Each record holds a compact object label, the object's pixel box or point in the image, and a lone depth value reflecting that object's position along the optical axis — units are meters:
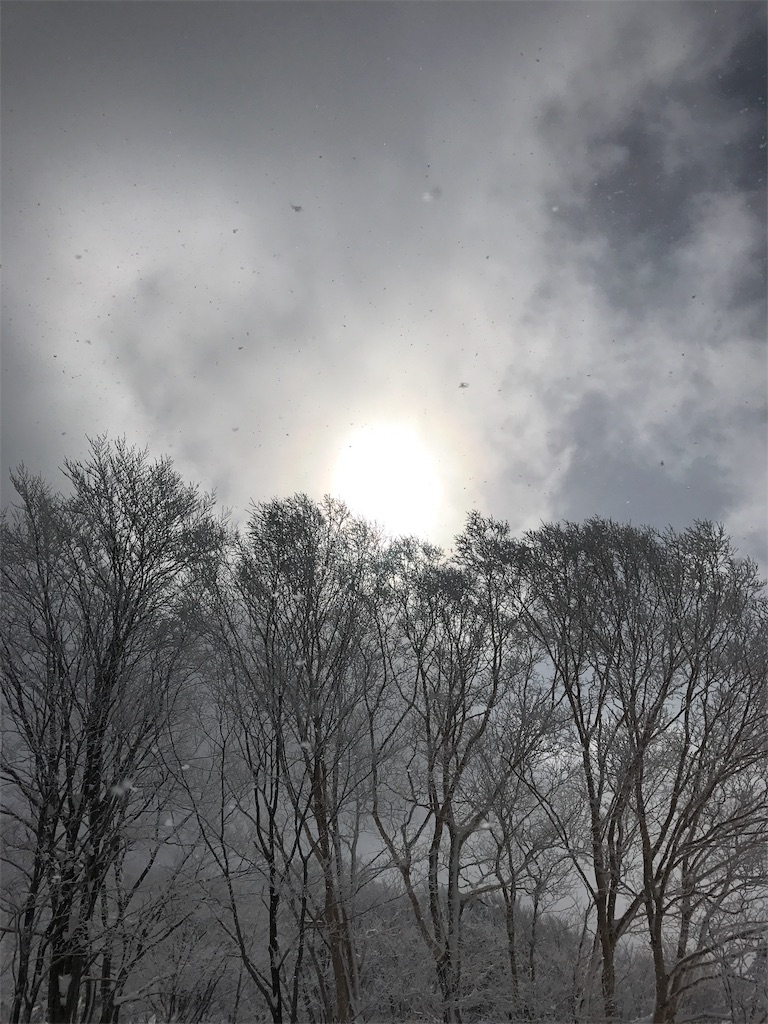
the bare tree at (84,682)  7.14
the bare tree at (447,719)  10.36
